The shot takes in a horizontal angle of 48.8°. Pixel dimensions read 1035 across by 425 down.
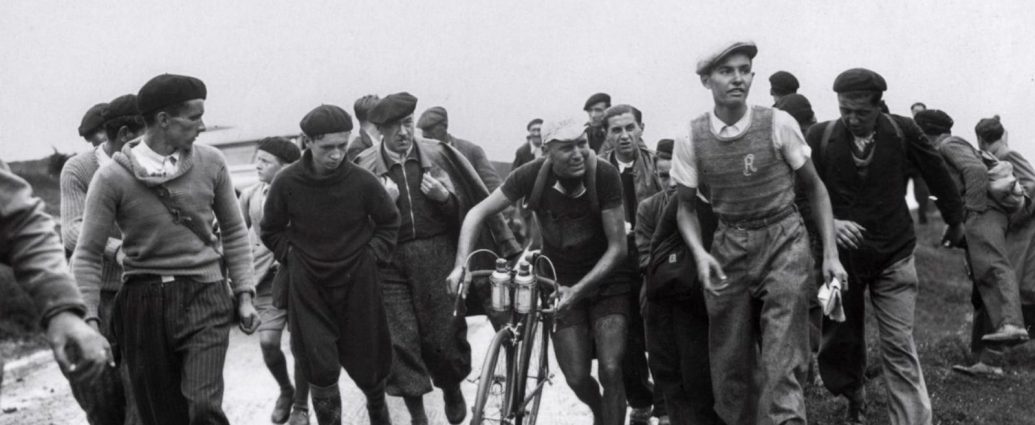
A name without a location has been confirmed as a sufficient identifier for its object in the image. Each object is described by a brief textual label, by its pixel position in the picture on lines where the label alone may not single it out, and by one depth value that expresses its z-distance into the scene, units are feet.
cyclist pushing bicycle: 20.10
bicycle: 18.90
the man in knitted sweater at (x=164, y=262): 17.62
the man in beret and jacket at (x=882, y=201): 19.83
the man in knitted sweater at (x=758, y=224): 17.83
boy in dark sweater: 21.34
